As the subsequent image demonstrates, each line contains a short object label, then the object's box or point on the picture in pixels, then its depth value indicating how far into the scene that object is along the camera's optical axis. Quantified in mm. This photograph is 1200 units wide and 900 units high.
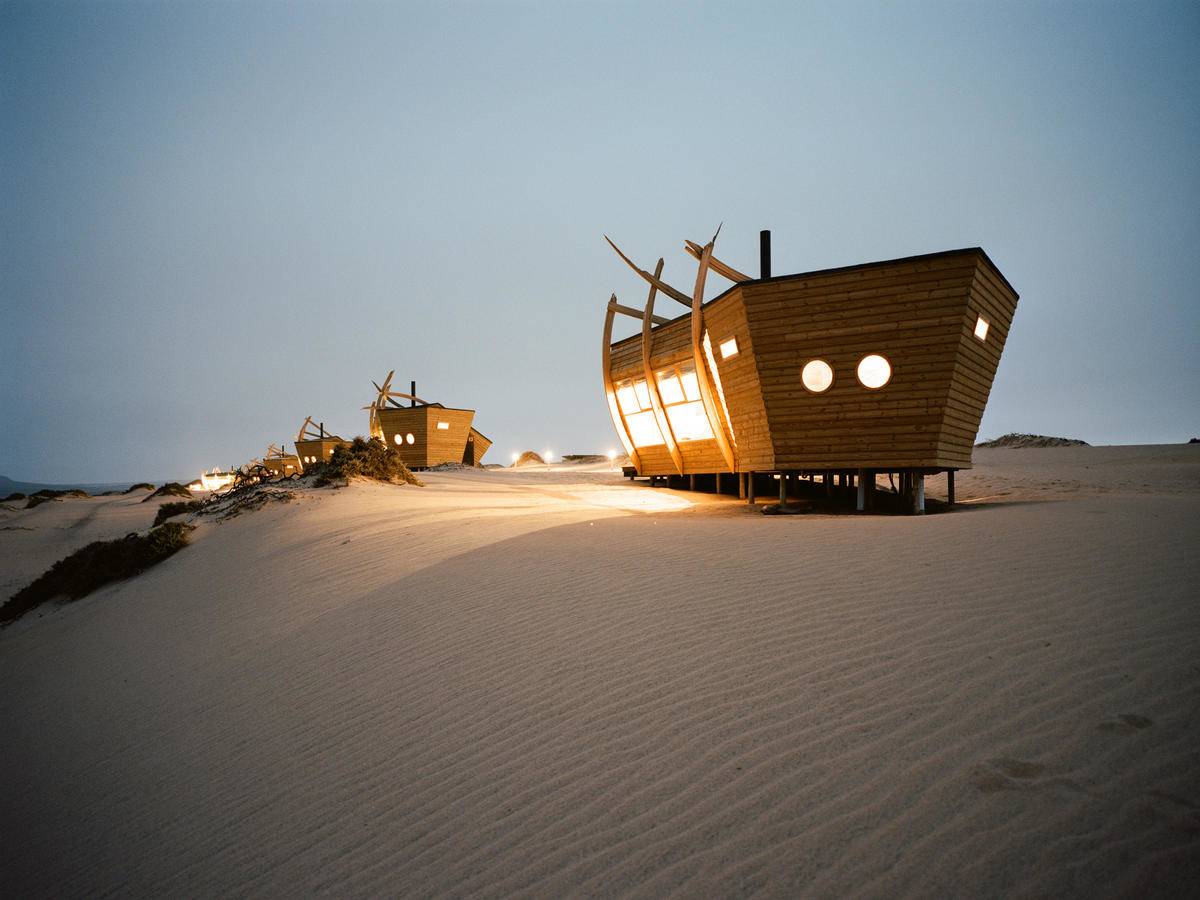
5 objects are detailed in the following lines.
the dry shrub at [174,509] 14902
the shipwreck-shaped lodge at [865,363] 11453
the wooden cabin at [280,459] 47450
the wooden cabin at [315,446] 44034
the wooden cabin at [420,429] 33469
